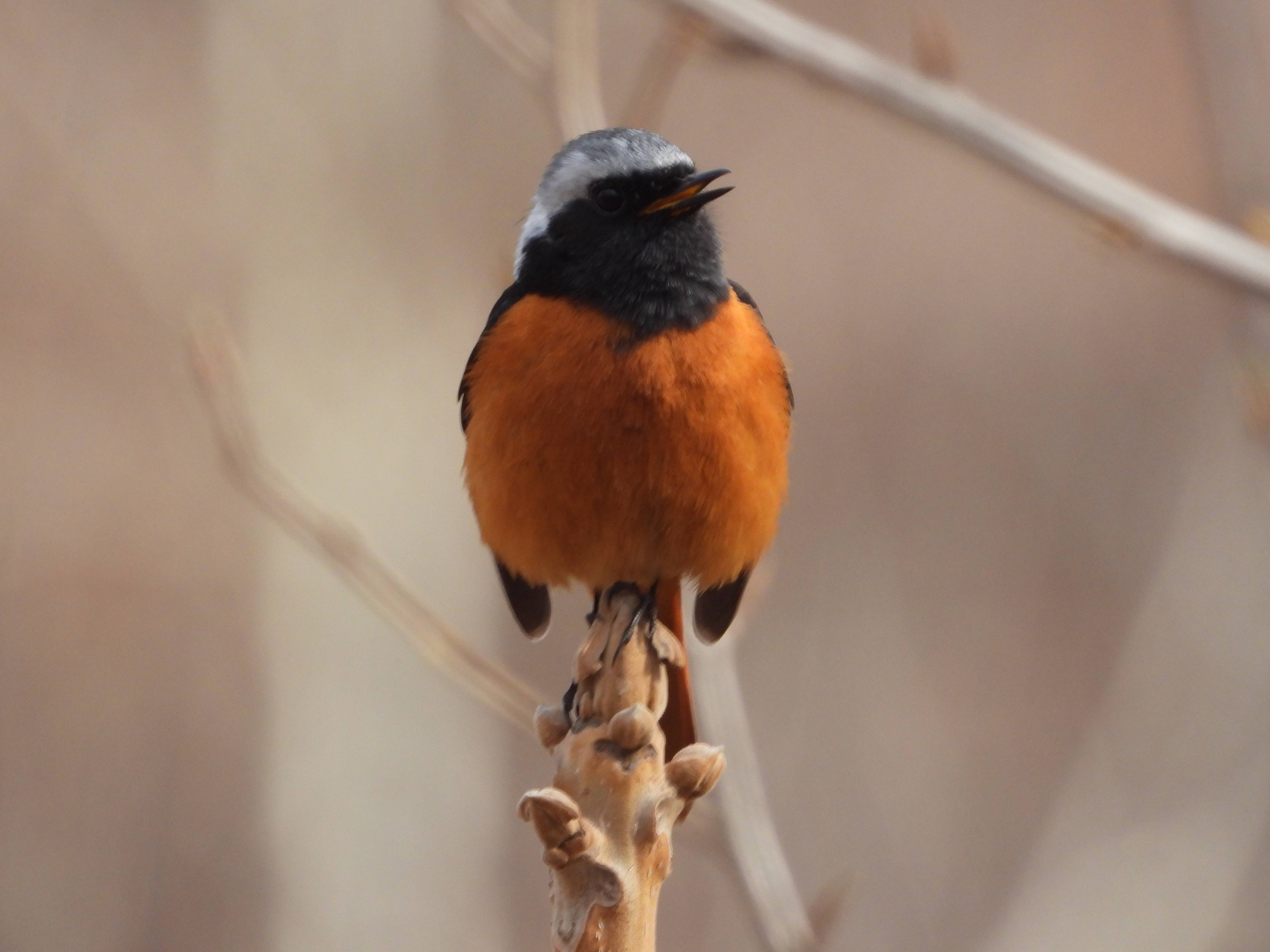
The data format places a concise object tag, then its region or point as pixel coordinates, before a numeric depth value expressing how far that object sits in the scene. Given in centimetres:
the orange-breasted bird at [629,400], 540
